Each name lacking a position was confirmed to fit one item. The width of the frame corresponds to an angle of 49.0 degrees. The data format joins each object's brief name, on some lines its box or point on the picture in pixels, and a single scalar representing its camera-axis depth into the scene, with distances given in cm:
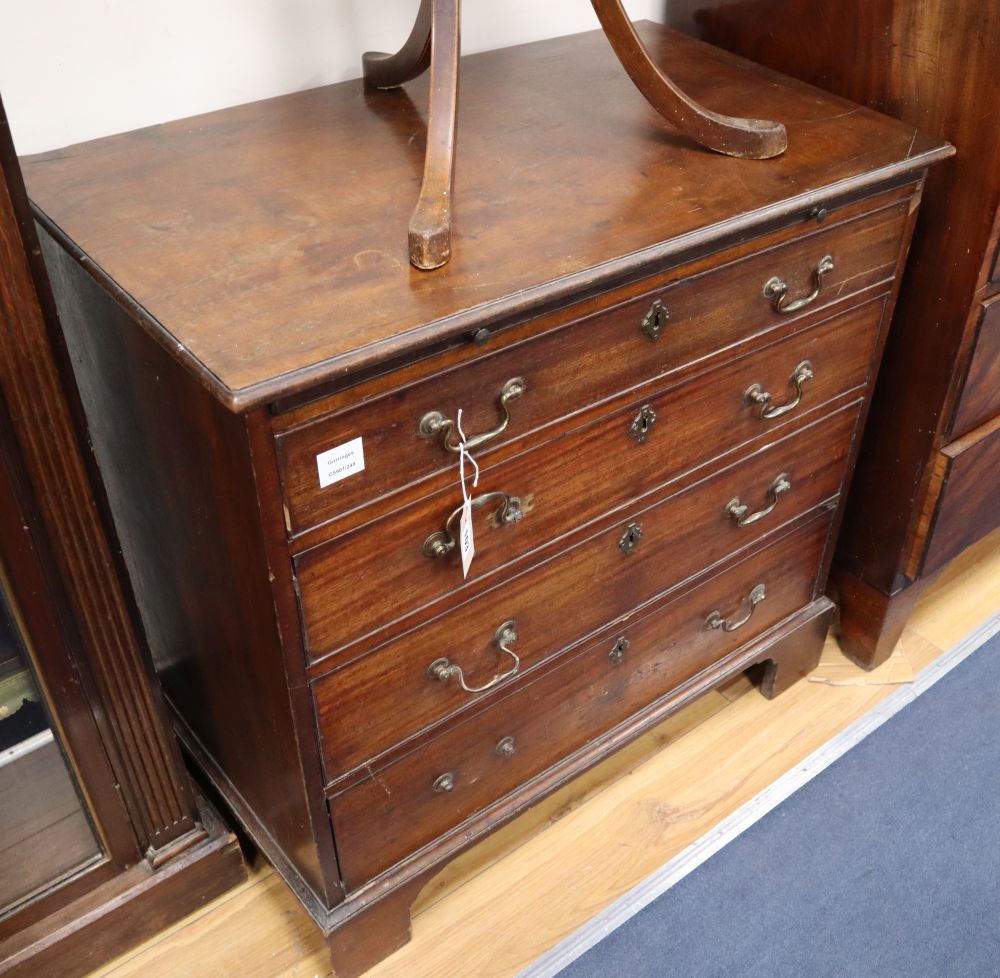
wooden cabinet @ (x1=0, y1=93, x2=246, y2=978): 104
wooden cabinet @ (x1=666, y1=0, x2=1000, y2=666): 132
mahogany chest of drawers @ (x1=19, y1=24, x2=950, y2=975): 99
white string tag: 107
